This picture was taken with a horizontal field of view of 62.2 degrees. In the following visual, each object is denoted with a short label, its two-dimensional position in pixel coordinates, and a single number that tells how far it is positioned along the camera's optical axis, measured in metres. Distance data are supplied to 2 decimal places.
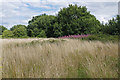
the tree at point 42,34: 23.50
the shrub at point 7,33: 23.35
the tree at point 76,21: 19.30
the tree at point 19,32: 25.09
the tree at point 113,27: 10.71
